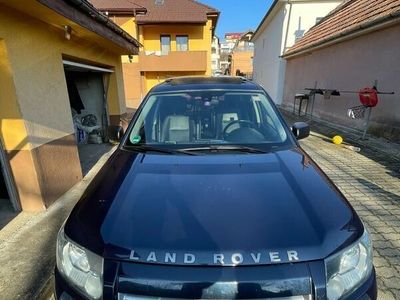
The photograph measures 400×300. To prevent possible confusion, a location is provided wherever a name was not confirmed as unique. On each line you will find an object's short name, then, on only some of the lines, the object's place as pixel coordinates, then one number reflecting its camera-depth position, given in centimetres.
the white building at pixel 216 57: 4572
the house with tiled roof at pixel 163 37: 1841
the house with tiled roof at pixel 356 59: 643
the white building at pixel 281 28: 1434
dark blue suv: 123
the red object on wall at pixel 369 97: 645
